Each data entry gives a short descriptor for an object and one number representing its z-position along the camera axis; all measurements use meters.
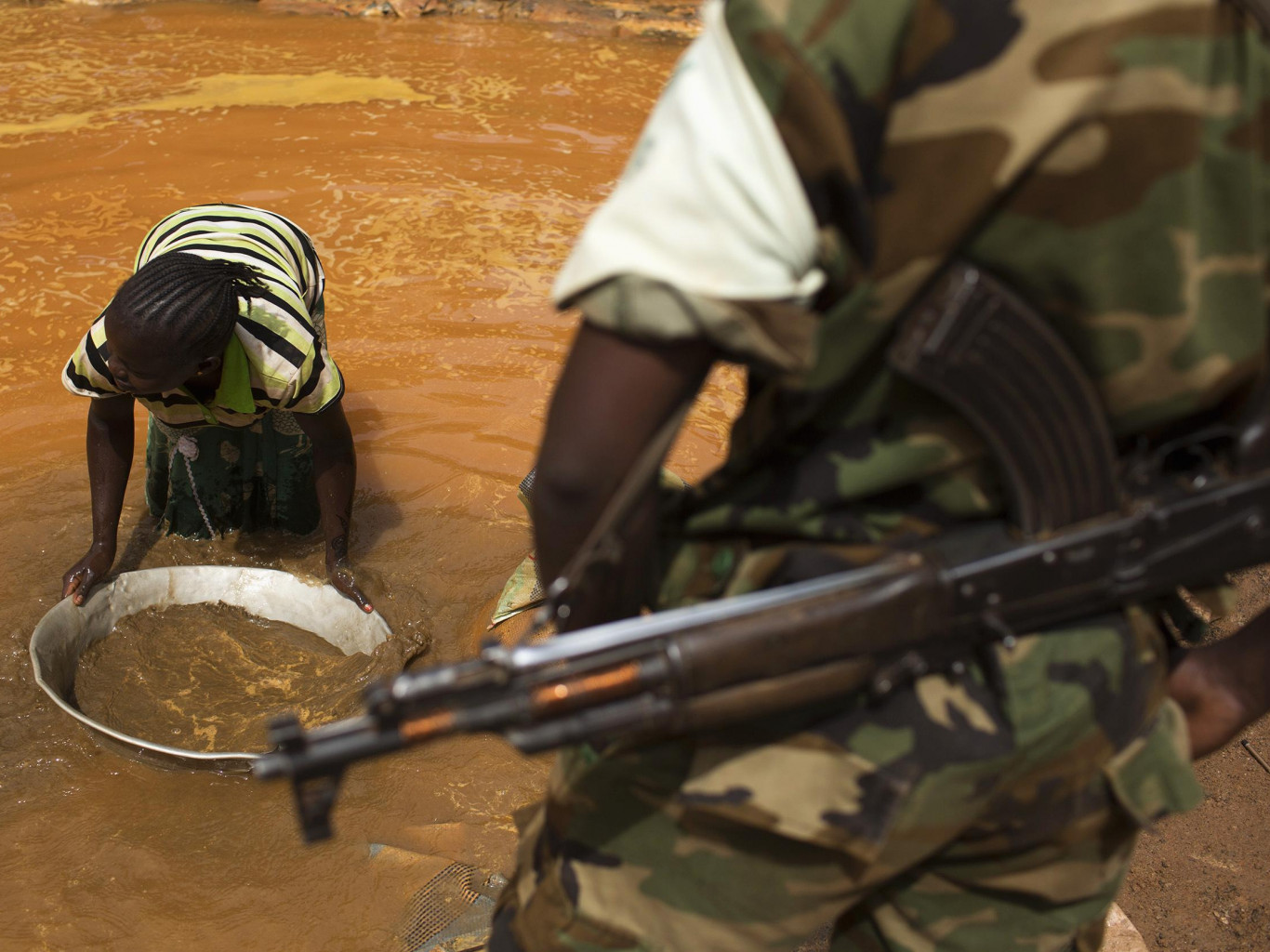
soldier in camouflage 0.88
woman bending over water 2.42
